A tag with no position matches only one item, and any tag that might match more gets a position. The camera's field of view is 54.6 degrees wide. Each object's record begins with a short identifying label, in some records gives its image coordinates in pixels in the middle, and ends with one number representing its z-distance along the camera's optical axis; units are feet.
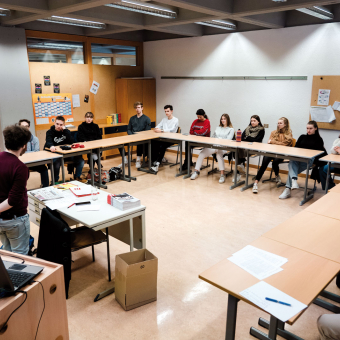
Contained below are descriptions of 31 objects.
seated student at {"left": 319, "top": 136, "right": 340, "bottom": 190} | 15.85
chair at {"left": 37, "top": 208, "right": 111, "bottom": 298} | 8.41
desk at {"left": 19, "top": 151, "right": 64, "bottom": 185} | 15.26
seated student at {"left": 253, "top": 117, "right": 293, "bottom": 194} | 18.41
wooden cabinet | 25.81
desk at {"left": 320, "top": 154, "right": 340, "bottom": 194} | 14.75
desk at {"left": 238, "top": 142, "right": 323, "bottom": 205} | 15.79
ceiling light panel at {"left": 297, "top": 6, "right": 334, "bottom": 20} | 16.33
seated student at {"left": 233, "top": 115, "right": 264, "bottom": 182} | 19.58
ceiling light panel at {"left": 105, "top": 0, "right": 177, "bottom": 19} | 15.05
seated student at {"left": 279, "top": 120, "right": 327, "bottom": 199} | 17.02
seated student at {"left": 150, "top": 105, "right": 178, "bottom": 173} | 22.40
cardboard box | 8.36
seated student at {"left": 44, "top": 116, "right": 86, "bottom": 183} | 17.85
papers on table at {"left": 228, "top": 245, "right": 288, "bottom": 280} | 6.21
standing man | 7.65
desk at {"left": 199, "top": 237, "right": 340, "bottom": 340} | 5.71
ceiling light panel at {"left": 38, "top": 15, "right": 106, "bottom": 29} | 18.54
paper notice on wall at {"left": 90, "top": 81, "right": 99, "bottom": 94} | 24.65
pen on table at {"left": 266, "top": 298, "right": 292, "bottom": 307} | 5.33
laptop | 5.17
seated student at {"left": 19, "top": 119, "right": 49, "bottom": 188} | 17.07
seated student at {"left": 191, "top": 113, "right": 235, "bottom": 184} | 20.43
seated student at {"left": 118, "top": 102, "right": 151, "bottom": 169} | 23.20
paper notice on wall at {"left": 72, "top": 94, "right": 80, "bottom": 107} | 23.67
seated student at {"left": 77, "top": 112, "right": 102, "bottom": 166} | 20.16
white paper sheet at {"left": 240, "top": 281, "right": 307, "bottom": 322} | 5.13
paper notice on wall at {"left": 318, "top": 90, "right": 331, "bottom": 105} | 18.65
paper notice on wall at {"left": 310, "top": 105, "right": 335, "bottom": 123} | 18.71
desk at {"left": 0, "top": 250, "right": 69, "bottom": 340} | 5.30
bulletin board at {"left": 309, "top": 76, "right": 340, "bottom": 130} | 18.34
